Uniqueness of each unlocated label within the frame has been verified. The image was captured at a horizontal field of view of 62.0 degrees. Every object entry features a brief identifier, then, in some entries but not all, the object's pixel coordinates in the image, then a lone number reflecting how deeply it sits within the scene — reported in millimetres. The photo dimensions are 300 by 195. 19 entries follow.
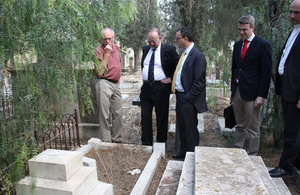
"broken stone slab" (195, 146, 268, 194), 1920
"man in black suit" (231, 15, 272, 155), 3309
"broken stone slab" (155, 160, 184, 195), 2512
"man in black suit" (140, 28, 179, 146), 4047
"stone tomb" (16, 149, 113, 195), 1954
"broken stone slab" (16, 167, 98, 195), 1938
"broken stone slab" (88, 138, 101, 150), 4082
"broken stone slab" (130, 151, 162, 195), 2852
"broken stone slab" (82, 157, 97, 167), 3203
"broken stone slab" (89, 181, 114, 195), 2195
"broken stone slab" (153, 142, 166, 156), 3932
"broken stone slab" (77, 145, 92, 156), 3834
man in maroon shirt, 4144
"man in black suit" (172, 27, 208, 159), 3580
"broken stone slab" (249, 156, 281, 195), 2207
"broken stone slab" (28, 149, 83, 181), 1988
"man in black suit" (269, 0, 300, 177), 2793
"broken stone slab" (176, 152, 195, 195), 2160
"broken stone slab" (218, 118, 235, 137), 4902
